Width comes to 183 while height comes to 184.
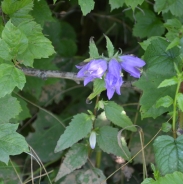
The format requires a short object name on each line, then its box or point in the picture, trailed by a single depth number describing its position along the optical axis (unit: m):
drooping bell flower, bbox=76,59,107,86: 1.17
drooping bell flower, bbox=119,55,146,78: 1.18
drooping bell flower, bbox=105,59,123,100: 1.17
